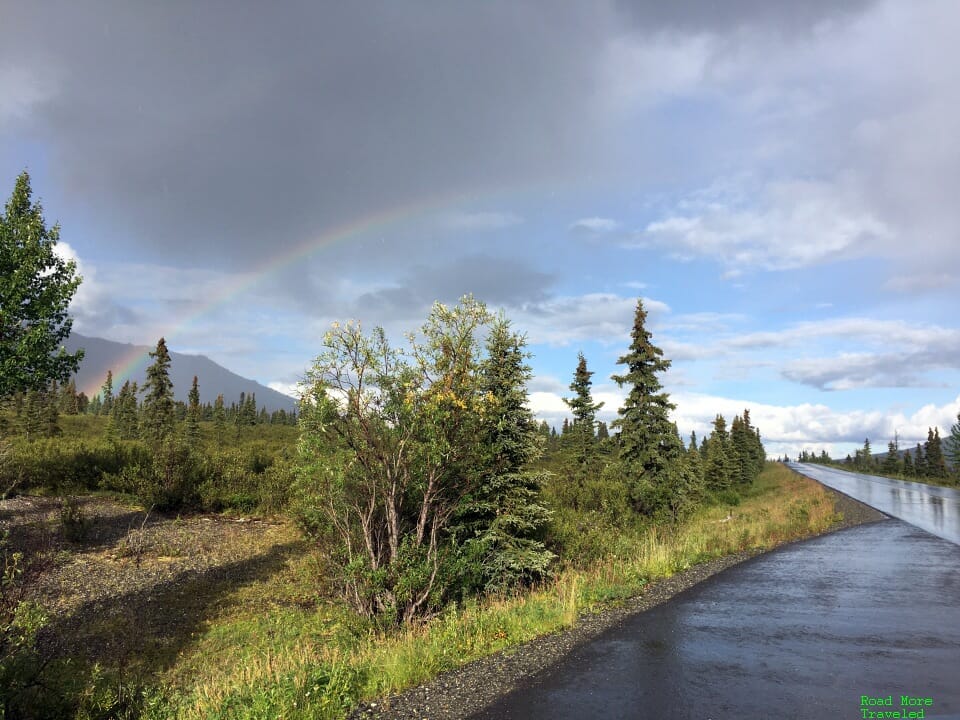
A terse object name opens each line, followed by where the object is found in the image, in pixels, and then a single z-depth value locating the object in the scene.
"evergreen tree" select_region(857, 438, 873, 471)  126.39
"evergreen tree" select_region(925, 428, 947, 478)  86.25
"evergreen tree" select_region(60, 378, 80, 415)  128.81
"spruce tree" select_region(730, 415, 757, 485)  63.24
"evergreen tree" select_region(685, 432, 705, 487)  41.84
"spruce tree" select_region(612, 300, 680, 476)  30.52
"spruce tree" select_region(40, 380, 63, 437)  58.06
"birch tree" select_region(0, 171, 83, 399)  15.94
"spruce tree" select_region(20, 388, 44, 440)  54.27
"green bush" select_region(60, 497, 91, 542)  19.30
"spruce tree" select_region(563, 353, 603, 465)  41.62
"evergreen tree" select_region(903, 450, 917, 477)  93.15
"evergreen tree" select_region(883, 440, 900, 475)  99.25
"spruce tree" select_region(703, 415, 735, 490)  54.31
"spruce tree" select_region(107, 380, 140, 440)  66.00
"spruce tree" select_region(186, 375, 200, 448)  60.10
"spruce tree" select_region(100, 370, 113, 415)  140.50
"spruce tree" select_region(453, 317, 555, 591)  14.76
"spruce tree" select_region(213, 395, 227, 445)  83.01
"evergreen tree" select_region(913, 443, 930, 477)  90.32
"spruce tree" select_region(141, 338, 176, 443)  50.75
